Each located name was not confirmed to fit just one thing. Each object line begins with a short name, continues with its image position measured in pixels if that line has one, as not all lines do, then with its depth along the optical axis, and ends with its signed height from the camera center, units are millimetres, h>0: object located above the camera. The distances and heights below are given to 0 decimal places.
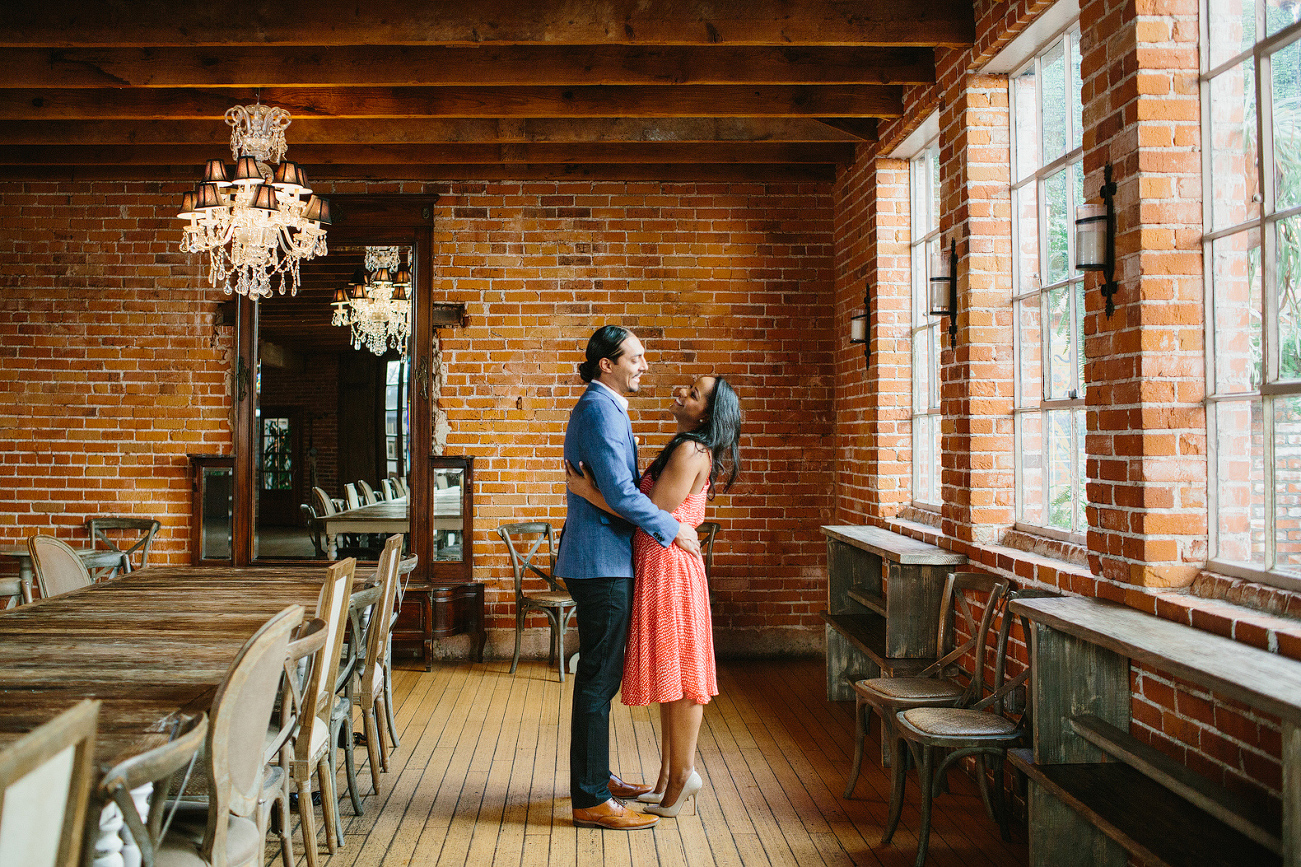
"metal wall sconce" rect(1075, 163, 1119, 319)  2705 +663
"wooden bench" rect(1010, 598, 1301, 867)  1844 -791
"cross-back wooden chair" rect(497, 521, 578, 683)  5328 -783
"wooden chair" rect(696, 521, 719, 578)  5629 -551
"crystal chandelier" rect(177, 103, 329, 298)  3768 +1077
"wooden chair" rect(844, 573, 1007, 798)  3164 -870
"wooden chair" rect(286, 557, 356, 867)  2590 -759
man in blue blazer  3074 -378
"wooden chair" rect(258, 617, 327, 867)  2227 -795
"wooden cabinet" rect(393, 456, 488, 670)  5801 -590
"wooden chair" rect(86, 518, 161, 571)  5699 -537
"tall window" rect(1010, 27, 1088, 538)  3242 +630
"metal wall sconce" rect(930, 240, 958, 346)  3910 +757
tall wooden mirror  5848 +289
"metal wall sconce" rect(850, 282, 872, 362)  5074 +725
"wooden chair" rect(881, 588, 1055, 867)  2803 -900
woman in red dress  3125 -524
